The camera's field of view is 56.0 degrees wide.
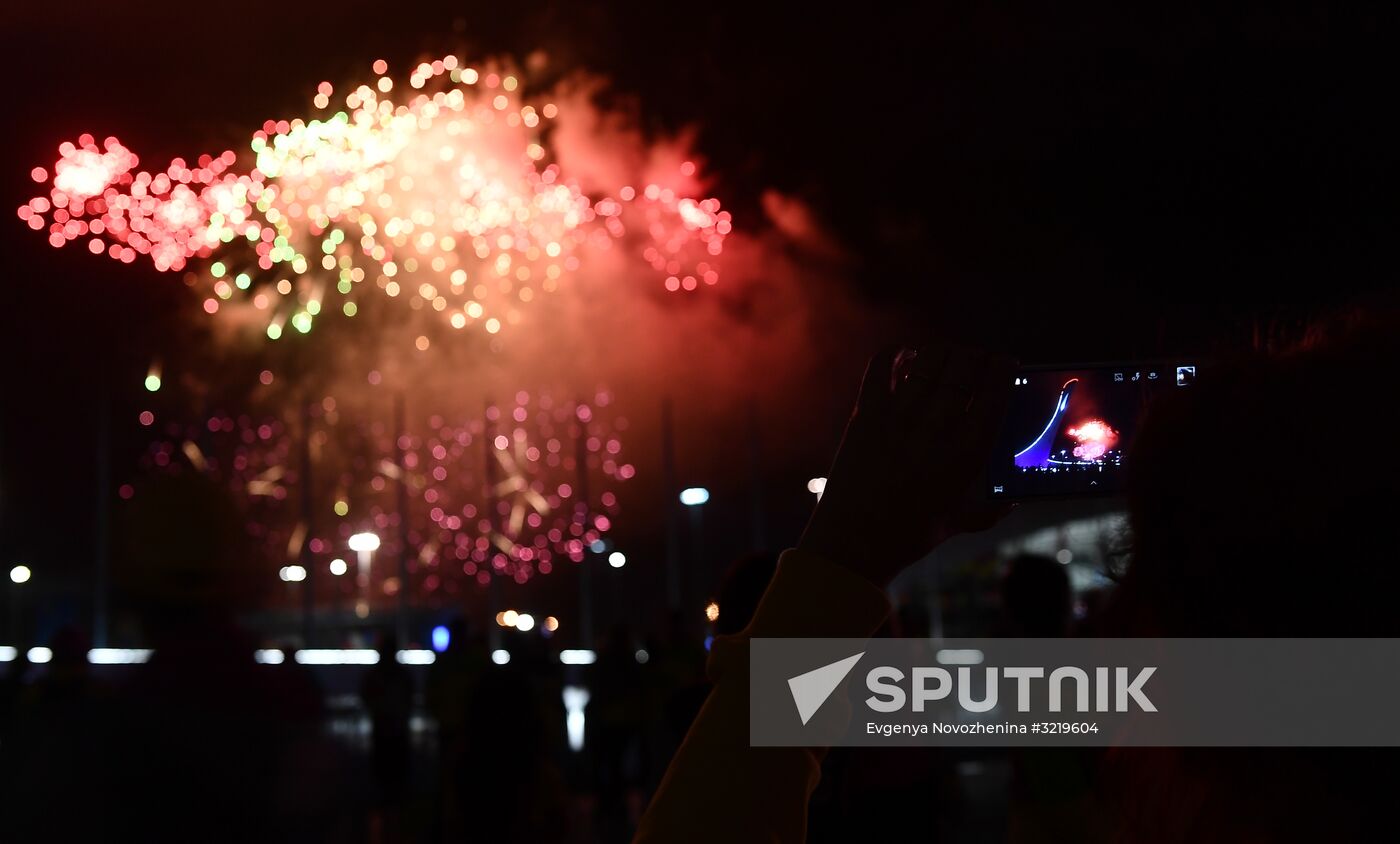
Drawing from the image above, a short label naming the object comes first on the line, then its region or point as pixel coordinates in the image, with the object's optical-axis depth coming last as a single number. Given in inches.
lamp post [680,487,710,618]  1010.1
